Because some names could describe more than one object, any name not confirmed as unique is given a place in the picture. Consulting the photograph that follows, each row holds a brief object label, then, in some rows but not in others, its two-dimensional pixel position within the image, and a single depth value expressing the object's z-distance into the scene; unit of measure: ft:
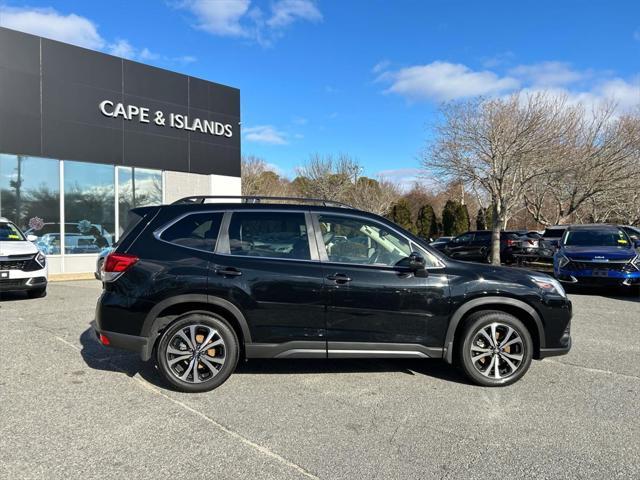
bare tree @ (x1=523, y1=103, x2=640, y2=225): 64.85
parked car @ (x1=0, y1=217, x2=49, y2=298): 29.76
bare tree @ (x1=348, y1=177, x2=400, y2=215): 128.57
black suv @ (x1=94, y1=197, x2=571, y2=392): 14.37
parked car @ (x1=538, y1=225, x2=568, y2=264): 63.52
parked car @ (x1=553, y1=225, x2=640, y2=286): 34.24
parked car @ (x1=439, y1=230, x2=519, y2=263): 65.21
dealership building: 44.96
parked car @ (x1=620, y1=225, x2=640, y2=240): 48.83
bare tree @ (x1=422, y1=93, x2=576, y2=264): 56.80
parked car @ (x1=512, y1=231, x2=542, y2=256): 63.67
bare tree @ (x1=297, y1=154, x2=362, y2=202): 127.13
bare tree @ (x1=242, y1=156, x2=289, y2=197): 132.57
